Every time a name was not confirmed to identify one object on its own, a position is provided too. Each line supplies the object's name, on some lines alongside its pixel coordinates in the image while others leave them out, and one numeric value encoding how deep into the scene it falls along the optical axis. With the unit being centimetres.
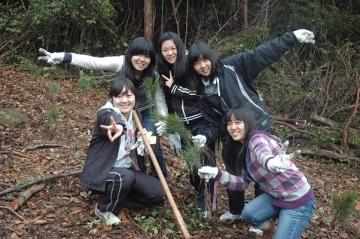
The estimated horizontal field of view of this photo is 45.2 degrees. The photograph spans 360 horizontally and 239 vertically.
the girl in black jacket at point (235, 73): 362
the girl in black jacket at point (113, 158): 348
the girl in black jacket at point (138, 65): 384
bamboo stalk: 326
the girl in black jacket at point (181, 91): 375
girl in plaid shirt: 325
